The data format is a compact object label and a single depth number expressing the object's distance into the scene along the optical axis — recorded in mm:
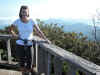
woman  3024
